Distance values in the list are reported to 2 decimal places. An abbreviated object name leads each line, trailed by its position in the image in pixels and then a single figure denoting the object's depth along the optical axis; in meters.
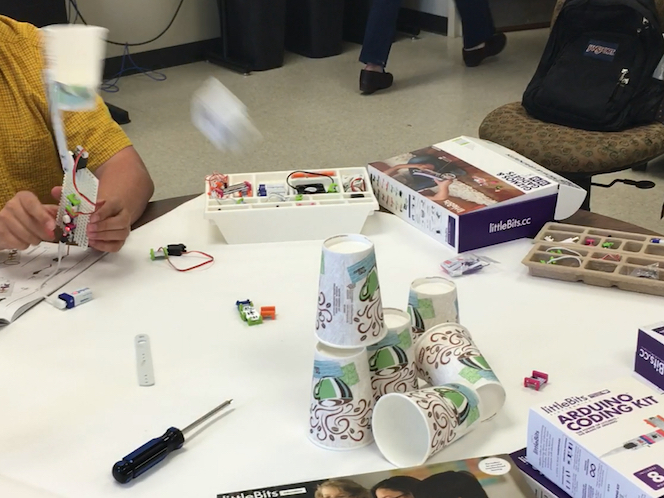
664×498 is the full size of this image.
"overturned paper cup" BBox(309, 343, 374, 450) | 0.84
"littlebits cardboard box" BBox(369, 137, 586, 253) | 1.31
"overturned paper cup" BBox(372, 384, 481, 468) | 0.83
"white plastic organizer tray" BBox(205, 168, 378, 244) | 1.37
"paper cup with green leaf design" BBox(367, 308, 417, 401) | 0.87
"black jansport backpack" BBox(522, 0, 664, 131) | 2.17
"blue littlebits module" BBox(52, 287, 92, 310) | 1.20
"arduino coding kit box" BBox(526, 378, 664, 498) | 0.70
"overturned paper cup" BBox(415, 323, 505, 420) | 0.90
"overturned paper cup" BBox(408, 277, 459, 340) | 0.98
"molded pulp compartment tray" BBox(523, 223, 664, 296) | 1.17
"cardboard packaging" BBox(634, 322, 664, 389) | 0.93
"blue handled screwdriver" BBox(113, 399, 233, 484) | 0.84
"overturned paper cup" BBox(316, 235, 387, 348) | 0.83
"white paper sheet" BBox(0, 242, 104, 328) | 1.19
